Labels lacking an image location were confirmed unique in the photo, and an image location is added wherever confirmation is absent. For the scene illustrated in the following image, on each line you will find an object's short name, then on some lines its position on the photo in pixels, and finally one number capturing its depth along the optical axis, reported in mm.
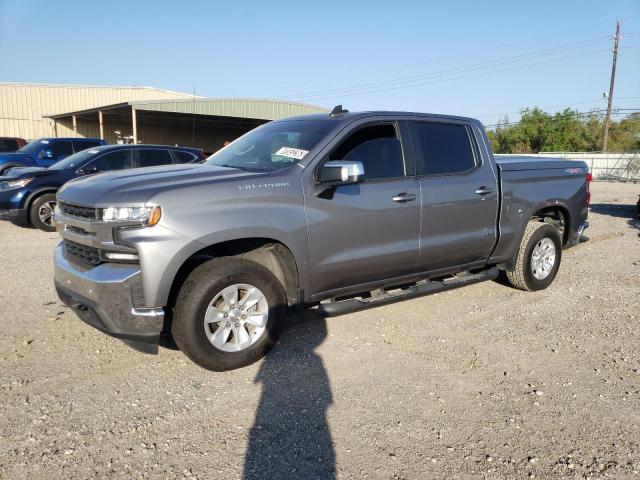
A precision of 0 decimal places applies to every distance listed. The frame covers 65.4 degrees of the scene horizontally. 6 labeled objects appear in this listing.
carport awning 25938
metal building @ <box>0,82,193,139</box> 34469
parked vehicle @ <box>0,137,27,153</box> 17625
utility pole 39844
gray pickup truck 3379
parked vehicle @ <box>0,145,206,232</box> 9227
